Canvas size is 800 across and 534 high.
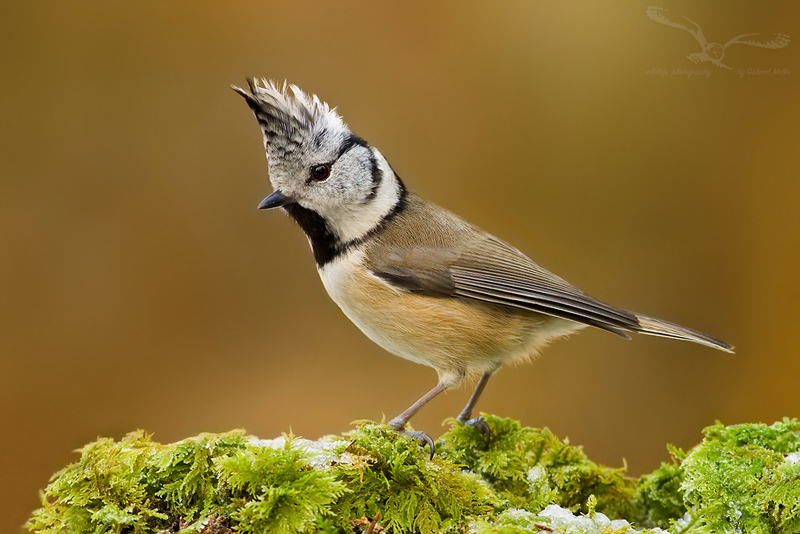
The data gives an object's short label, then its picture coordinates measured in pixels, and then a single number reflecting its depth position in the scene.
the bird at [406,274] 3.58
